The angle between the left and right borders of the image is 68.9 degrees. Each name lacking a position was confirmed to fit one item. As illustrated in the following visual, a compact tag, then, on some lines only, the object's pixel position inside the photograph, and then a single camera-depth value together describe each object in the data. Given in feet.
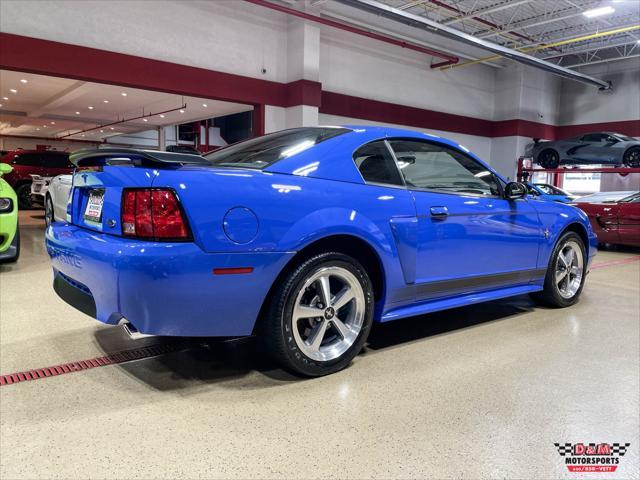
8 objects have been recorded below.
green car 14.26
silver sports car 38.42
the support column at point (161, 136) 70.95
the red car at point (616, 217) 23.73
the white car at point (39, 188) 30.64
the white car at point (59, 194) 17.21
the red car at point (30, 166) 38.27
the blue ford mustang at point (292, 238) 6.05
